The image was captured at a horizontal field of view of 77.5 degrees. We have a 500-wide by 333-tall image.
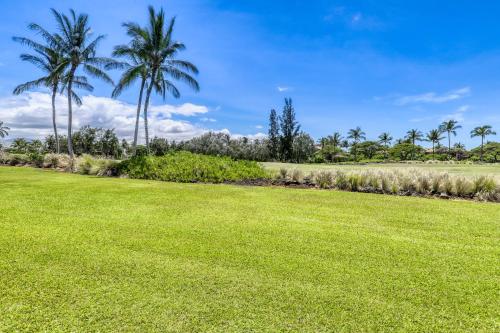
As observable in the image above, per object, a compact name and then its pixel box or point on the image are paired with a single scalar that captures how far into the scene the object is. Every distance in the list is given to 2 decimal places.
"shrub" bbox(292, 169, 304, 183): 10.74
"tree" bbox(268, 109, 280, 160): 48.34
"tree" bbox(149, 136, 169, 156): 47.56
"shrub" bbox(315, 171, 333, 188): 9.95
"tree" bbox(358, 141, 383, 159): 70.14
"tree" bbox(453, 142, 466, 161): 69.96
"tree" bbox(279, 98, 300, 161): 47.22
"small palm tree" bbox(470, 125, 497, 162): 61.17
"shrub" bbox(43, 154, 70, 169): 16.92
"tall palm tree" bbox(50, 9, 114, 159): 21.27
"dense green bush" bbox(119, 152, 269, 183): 11.85
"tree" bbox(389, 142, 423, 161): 62.84
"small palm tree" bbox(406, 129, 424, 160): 71.50
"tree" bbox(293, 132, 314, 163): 51.13
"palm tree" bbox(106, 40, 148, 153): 19.45
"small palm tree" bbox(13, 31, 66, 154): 22.30
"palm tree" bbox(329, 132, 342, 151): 71.62
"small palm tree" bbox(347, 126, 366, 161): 69.59
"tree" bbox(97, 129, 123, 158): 54.09
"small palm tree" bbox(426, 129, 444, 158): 68.93
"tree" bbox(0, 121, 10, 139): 59.91
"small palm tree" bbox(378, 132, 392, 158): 76.69
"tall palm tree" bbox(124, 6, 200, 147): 19.62
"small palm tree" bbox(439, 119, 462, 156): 65.38
